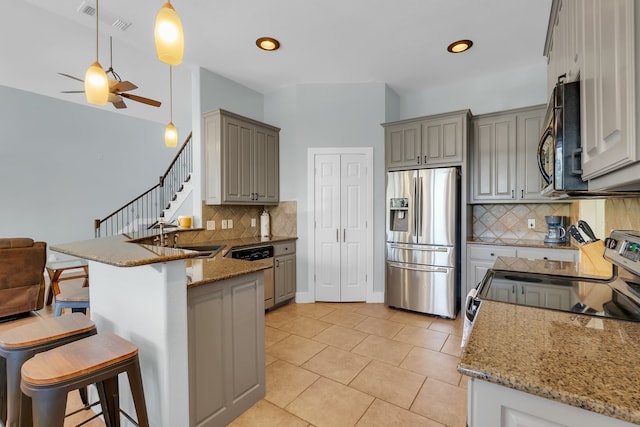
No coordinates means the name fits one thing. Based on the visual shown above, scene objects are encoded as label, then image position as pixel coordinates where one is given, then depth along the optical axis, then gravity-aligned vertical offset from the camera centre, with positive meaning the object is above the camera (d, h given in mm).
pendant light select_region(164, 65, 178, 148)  3725 +976
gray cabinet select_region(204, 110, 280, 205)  3584 +686
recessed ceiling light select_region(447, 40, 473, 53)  3141 +1802
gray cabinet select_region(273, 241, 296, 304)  3832 -782
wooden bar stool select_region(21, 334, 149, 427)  1106 -632
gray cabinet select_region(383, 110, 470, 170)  3514 +884
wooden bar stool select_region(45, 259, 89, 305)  3665 -708
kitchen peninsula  1452 -619
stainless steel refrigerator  3428 -352
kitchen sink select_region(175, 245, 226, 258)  3262 -383
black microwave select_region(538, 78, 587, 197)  1139 +280
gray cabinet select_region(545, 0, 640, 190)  698 +351
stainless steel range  1137 -383
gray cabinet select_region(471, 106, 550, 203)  3391 +658
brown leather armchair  3275 -703
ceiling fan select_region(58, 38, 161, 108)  2998 +1296
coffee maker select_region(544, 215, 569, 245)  3273 -228
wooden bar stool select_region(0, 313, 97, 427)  1351 -636
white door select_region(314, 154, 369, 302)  4094 -208
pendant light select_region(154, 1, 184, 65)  1553 +949
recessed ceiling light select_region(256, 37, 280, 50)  3079 +1805
